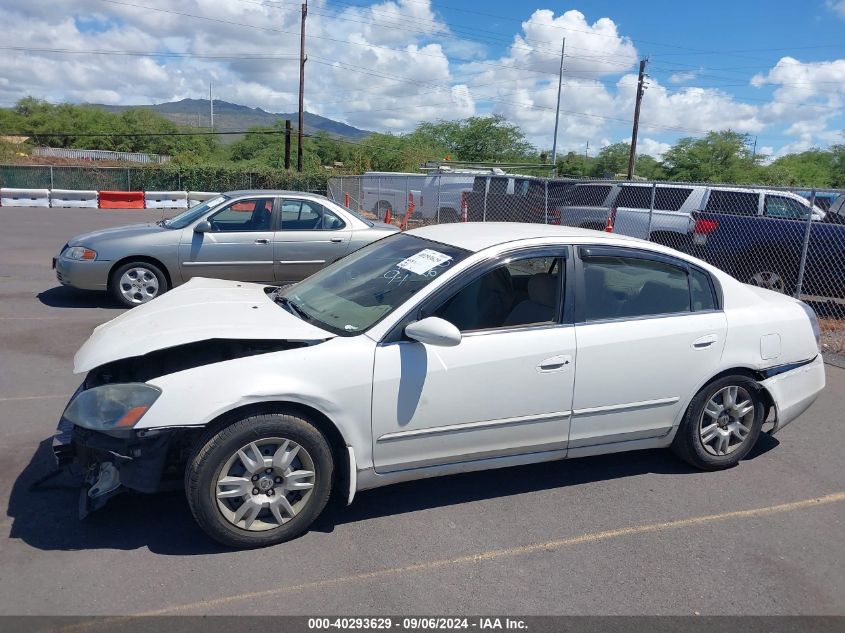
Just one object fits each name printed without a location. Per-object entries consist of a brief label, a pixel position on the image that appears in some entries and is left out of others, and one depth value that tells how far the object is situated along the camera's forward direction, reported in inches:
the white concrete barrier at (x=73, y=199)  1122.0
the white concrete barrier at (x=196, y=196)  1218.6
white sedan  133.5
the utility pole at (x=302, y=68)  1429.6
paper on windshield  161.0
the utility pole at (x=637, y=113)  1373.9
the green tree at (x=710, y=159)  1820.9
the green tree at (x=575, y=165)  2113.7
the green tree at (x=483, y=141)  2511.1
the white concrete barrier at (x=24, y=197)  1080.2
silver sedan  350.3
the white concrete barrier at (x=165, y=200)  1185.4
